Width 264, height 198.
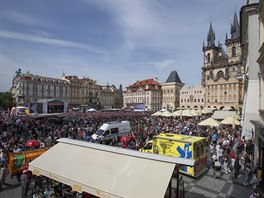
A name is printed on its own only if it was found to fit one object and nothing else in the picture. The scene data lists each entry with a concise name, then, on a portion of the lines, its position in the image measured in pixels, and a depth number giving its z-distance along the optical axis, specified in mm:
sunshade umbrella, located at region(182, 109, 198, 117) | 31609
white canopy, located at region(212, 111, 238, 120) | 32022
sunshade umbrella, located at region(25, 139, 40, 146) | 12748
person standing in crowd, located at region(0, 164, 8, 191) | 9184
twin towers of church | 65812
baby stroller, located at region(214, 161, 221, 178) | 11133
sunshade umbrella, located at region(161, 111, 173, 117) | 31030
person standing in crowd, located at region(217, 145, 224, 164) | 12539
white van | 18494
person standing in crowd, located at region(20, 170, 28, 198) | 8211
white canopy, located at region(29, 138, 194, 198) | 5320
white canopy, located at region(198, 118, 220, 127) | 20133
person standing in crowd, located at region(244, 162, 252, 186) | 9923
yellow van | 10883
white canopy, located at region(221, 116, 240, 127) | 20619
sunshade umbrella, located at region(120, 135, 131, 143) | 16975
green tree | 69625
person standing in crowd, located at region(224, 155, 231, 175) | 11959
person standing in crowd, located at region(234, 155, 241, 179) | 10967
